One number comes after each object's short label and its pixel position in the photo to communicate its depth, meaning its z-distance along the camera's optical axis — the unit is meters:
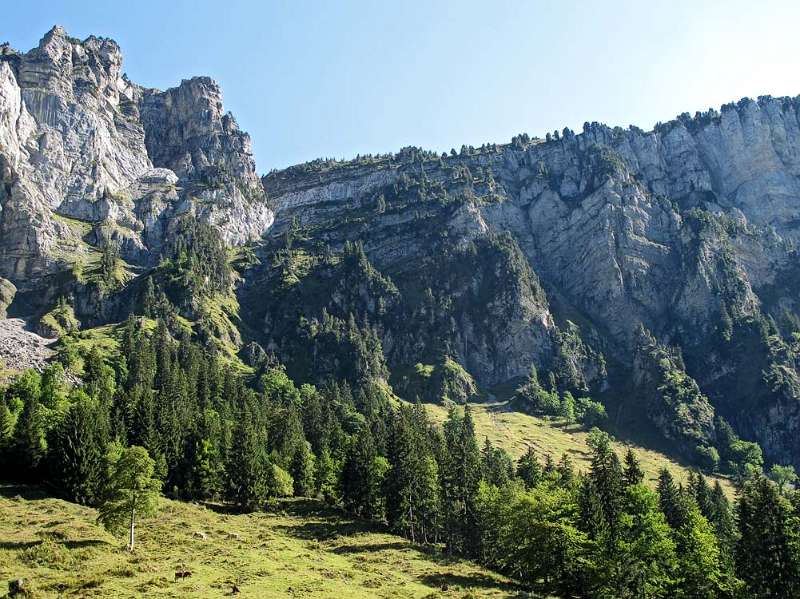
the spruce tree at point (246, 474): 101.25
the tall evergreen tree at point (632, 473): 88.18
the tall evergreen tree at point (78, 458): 87.81
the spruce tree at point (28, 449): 92.75
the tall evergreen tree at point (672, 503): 97.81
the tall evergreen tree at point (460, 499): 99.88
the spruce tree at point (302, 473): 117.62
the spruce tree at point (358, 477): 106.44
